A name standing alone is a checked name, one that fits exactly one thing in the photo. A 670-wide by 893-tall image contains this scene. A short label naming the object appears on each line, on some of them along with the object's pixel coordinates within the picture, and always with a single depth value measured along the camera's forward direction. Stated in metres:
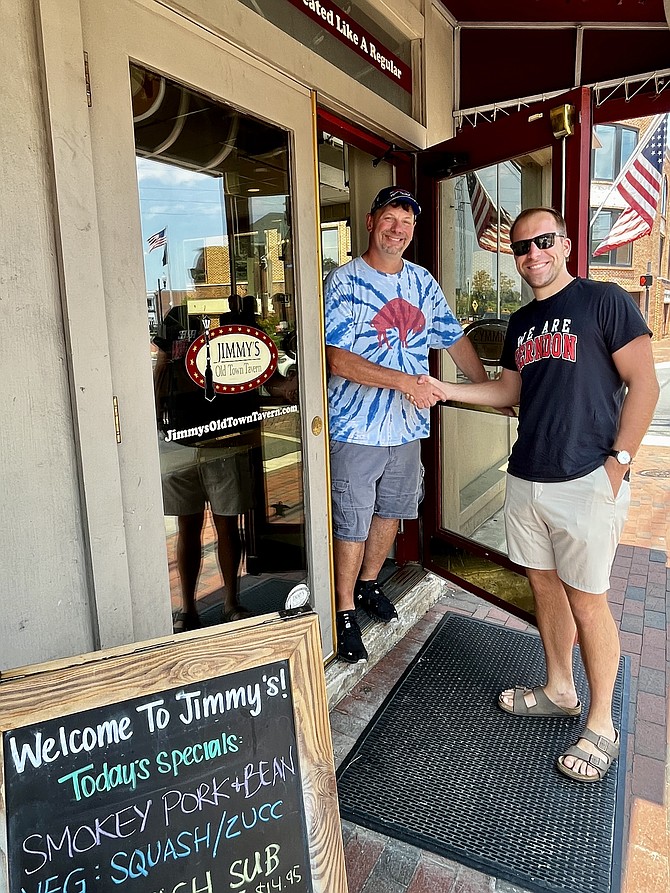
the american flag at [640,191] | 5.94
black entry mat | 1.94
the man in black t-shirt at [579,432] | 2.16
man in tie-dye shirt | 2.71
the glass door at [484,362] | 3.09
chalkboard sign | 1.19
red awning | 3.07
